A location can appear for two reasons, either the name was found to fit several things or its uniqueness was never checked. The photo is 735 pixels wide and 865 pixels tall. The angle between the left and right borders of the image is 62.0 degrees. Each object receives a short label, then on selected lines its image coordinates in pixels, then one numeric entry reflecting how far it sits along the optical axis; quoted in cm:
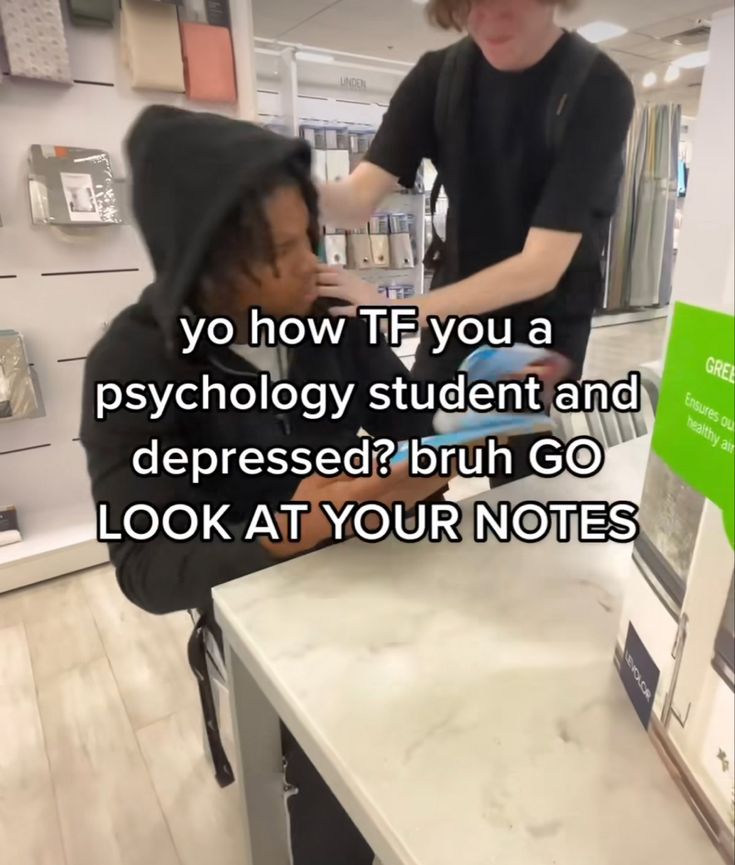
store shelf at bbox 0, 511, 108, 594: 155
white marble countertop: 32
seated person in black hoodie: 51
